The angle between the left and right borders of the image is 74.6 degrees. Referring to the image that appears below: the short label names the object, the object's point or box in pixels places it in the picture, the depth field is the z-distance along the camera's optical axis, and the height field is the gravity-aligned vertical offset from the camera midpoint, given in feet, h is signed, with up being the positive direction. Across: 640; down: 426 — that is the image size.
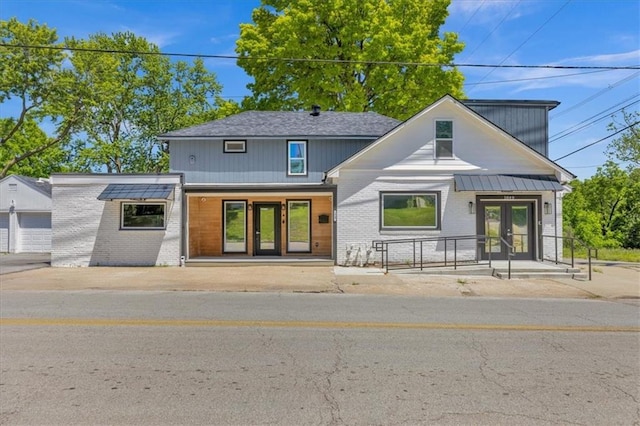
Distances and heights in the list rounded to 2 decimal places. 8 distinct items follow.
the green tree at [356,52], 86.79 +35.56
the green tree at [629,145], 99.60 +18.02
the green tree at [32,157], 136.56 +20.60
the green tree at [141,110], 126.00 +33.65
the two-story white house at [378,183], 54.39 +4.71
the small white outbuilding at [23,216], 84.12 +0.53
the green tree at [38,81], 90.07 +30.70
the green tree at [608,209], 101.50 +2.75
